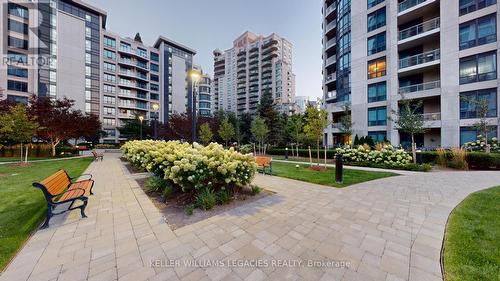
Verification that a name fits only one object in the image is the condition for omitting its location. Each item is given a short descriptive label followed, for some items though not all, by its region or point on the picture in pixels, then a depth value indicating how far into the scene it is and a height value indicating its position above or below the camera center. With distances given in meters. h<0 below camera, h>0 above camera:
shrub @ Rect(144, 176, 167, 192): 6.64 -1.56
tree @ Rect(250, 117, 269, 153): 28.25 +1.56
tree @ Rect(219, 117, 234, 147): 30.41 +1.50
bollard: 8.20 -1.31
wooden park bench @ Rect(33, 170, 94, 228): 4.14 -1.32
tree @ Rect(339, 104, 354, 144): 23.28 +2.00
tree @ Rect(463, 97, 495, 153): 14.84 +1.40
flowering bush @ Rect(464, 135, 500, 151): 14.90 -0.38
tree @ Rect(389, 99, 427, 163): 15.21 +1.55
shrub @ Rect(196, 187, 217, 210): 5.01 -1.60
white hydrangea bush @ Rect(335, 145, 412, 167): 13.04 -1.14
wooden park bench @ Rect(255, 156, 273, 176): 9.89 -1.08
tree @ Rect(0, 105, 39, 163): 13.25 +1.12
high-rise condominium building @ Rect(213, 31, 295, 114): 82.69 +31.61
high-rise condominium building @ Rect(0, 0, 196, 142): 38.53 +19.40
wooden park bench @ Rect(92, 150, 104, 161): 17.52 -1.55
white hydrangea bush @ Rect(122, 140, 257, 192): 5.18 -0.76
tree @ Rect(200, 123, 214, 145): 28.33 +1.10
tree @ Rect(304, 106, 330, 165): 12.08 +1.20
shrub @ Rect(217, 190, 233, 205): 5.41 -1.64
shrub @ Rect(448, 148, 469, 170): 11.77 -1.28
